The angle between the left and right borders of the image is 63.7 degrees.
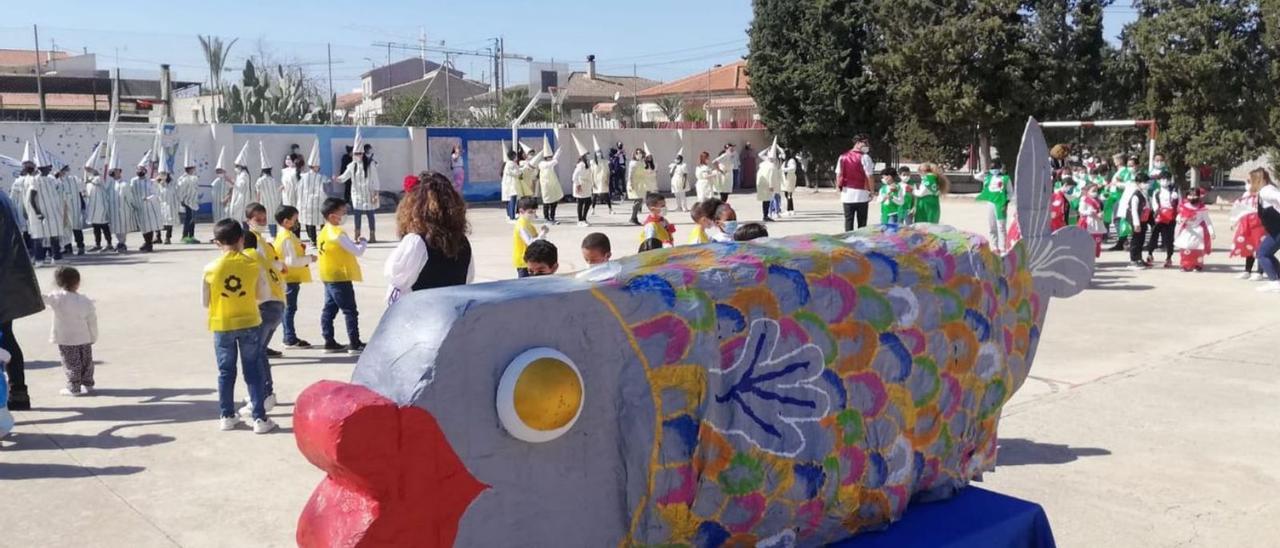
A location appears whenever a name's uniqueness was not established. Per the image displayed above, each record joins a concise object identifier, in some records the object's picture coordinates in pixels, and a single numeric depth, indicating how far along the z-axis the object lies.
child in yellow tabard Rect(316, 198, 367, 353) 7.62
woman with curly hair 5.02
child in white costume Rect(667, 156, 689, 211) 20.70
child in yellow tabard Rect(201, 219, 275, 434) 5.97
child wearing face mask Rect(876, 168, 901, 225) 11.23
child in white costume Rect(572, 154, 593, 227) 19.23
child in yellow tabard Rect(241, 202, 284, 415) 6.51
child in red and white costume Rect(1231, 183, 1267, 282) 11.70
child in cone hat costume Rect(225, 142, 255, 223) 16.72
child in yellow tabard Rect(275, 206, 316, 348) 7.77
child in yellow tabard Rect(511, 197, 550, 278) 8.05
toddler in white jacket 6.89
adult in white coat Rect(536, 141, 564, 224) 19.12
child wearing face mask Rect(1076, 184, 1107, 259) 13.22
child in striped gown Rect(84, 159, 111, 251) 15.59
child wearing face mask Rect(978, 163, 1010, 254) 10.88
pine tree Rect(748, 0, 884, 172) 28.05
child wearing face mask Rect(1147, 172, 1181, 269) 12.90
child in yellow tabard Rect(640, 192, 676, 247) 7.54
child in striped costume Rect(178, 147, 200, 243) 16.64
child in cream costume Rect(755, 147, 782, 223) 19.84
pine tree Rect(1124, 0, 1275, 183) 21.69
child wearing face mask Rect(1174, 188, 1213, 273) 12.40
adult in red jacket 12.28
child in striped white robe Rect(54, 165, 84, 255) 14.54
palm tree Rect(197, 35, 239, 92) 31.22
